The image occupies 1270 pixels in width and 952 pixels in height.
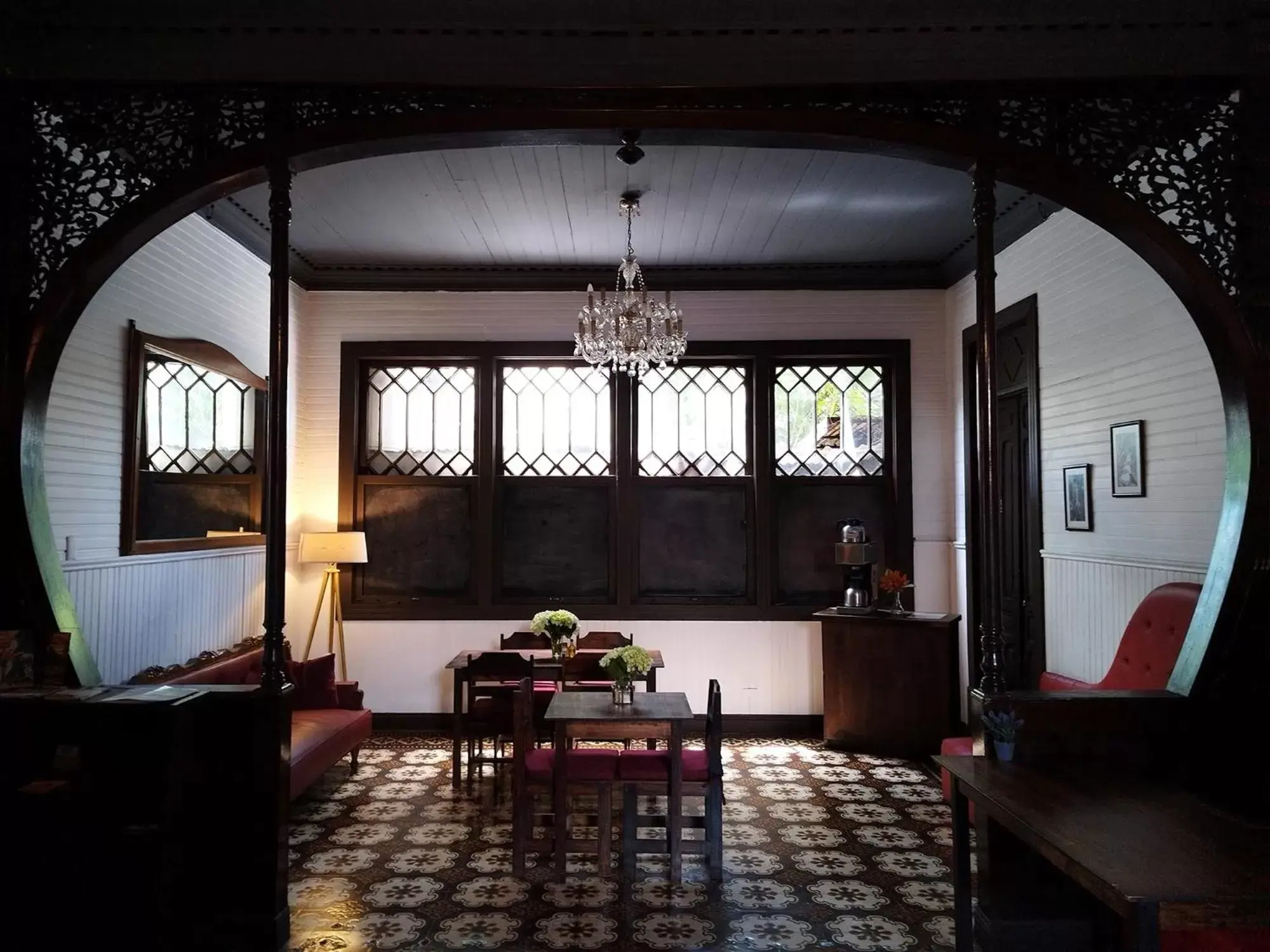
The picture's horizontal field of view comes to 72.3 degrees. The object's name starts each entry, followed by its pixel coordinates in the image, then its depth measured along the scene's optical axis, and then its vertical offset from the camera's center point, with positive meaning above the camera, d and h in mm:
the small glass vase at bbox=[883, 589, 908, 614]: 6621 -673
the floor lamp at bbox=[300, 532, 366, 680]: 6750 -226
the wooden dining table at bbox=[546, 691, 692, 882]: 4168 -1021
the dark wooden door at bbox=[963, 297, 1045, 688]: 5816 +102
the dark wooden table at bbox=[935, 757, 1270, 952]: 2105 -921
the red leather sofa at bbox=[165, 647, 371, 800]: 4879 -1287
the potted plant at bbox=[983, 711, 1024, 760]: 3254 -797
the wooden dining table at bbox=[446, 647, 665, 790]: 5621 -1031
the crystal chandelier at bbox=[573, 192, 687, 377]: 5520 +1207
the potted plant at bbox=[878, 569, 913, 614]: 6590 -498
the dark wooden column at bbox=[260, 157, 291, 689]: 3438 +338
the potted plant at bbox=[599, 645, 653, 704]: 4547 -782
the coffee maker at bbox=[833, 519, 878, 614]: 6824 -370
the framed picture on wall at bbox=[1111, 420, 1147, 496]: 4656 +307
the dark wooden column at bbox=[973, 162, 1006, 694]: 3369 +491
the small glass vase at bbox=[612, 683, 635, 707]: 4531 -926
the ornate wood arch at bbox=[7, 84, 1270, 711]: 3336 +1505
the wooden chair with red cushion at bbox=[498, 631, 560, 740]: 6066 -925
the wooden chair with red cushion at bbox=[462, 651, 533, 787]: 5434 -1173
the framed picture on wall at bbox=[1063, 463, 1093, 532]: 5168 +109
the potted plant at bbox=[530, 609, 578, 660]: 5824 -725
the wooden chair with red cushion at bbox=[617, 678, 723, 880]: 4219 -1321
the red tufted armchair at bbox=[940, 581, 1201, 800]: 3885 -569
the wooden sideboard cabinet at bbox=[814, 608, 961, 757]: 6371 -1222
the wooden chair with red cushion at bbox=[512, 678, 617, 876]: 4191 -1305
